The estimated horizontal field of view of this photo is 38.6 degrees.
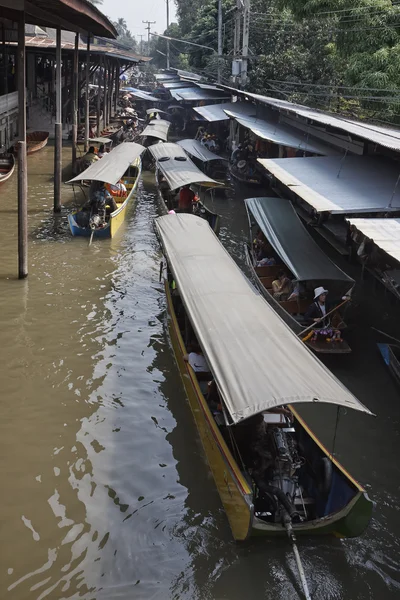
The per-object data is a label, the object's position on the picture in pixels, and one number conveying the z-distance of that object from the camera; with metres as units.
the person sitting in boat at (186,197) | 15.70
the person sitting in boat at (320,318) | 9.31
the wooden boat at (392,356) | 8.67
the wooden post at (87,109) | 21.78
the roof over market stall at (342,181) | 10.30
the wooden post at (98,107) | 28.19
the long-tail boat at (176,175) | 15.00
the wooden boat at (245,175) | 20.95
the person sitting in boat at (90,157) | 19.44
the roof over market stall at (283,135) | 16.30
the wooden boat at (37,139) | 23.17
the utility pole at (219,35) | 31.92
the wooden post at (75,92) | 18.05
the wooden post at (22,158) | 9.97
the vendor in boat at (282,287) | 10.90
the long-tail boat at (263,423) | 5.28
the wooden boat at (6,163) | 18.08
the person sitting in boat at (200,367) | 7.69
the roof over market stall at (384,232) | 7.80
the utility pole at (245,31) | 23.98
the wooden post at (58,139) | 14.48
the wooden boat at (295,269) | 9.38
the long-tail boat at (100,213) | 14.33
